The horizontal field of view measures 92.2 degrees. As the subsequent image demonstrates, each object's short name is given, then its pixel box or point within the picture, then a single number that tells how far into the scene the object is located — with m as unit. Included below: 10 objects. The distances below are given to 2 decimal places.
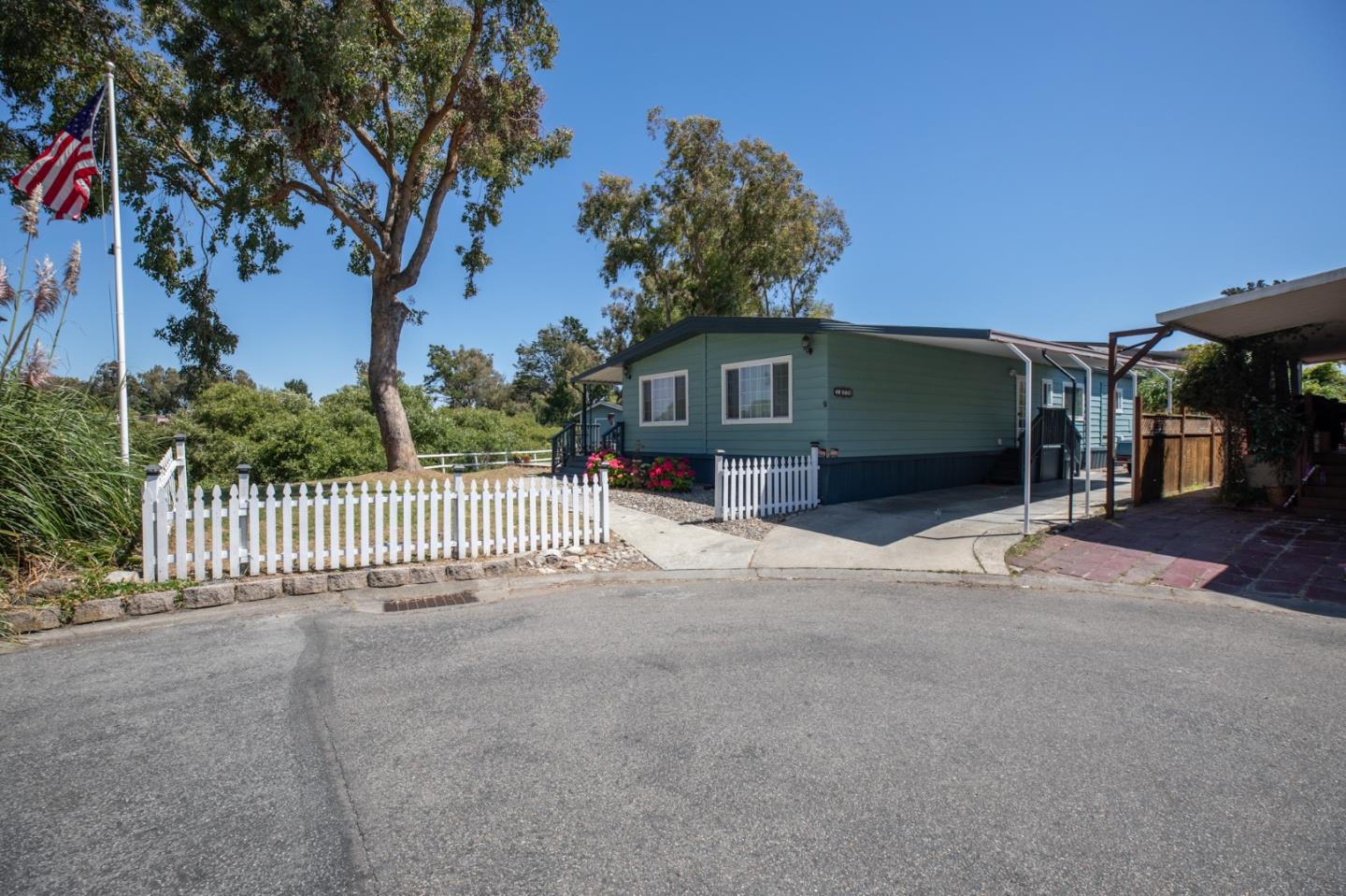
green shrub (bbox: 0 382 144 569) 5.51
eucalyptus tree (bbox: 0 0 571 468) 12.25
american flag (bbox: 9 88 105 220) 6.79
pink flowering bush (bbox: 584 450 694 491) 13.16
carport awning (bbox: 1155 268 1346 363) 7.58
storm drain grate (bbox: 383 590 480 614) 5.85
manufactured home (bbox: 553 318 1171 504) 11.52
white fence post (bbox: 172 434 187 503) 7.40
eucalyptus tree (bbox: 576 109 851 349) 25.86
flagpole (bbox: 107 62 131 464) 6.66
